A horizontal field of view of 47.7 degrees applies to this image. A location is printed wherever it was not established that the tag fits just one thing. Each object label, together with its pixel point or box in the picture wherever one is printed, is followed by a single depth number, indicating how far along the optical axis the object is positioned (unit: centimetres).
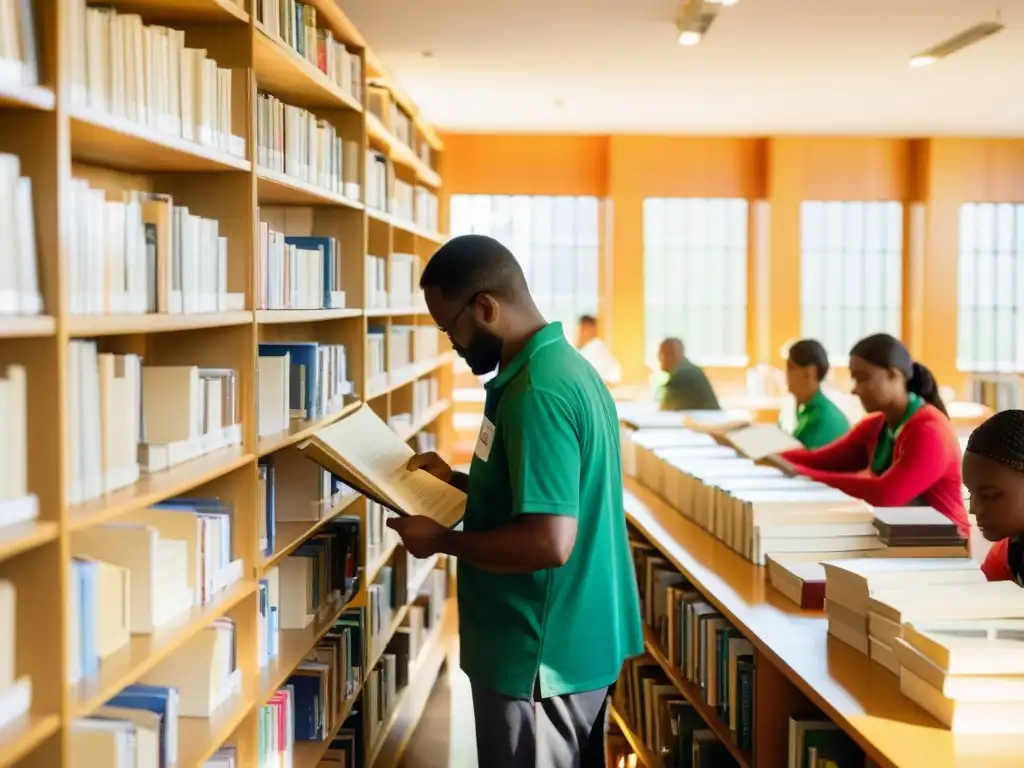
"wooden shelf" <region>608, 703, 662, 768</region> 432
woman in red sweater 407
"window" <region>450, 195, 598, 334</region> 1194
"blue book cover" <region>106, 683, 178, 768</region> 230
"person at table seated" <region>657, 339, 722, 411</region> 807
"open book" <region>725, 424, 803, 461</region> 488
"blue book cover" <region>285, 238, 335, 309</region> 381
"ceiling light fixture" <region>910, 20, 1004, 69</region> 671
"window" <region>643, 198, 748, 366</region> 1193
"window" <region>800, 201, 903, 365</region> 1206
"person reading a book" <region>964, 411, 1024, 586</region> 253
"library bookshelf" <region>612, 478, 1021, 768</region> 204
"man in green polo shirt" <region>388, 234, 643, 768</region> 239
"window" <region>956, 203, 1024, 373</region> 1209
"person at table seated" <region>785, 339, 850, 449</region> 575
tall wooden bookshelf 176
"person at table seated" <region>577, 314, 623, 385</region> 1052
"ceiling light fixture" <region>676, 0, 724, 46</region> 613
